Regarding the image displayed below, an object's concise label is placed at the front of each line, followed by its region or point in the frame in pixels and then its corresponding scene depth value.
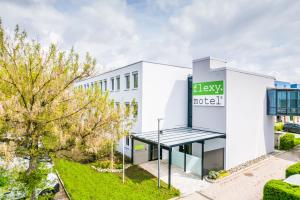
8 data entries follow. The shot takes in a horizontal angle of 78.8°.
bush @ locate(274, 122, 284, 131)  32.03
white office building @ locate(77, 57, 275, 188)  15.25
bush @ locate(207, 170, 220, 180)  13.57
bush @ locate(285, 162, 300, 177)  11.76
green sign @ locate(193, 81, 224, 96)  15.67
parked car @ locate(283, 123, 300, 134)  30.12
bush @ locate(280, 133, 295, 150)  21.34
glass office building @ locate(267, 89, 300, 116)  18.16
